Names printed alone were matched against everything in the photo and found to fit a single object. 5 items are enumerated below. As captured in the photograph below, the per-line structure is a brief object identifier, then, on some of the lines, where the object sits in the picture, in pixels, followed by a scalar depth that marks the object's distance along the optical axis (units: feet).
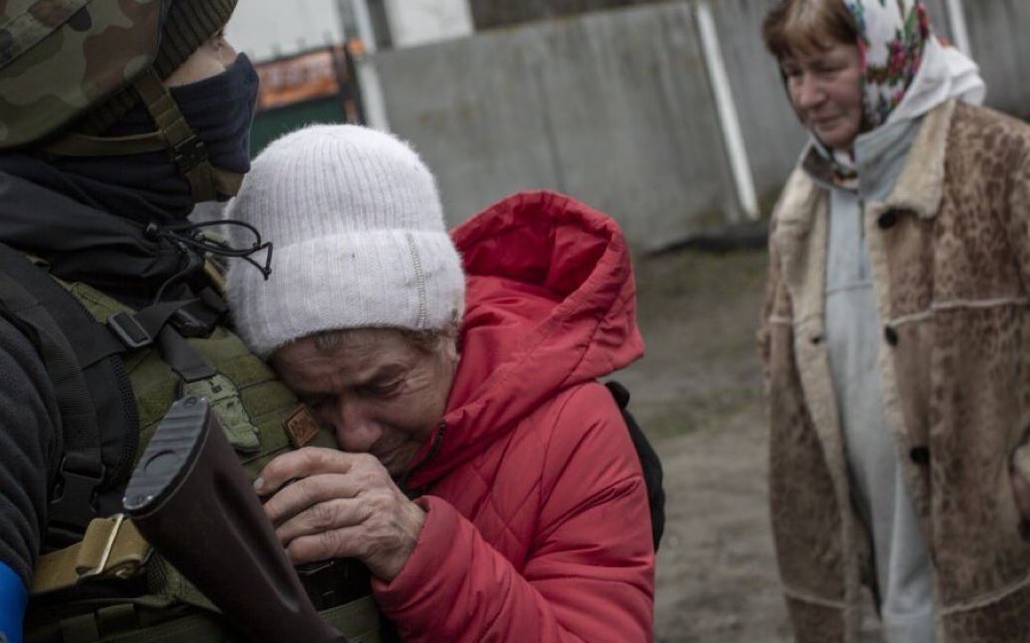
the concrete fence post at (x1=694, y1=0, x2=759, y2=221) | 42.16
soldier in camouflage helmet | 4.26
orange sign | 28.96
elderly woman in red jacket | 5.50
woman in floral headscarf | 10.38
